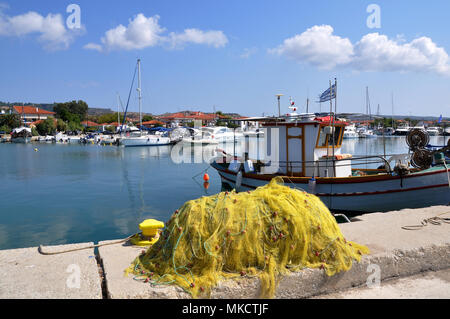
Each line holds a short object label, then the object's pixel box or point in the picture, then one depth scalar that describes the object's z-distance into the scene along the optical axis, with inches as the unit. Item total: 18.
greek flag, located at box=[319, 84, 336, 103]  456.1
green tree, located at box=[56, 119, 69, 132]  3636.8
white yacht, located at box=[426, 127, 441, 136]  3495.8
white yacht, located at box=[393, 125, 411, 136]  3269.2
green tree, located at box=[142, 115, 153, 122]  4895.2
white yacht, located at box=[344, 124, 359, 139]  3107.8
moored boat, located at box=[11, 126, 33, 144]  2810.0
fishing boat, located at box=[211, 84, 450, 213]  424.8
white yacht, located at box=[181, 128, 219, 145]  2444.6
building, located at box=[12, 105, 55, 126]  4778.8
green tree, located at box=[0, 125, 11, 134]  3442.4
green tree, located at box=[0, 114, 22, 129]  3671.3
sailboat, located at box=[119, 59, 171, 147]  2218.3
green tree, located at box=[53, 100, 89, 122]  4735.2
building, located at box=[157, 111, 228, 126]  3855.8
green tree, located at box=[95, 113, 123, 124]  4742.1
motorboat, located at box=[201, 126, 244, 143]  2503.7
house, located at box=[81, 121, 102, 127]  4325.8
